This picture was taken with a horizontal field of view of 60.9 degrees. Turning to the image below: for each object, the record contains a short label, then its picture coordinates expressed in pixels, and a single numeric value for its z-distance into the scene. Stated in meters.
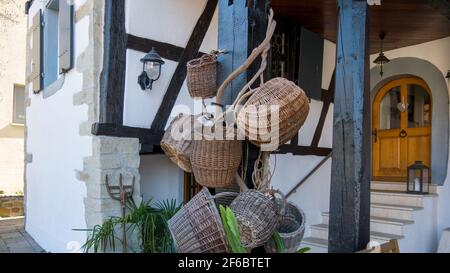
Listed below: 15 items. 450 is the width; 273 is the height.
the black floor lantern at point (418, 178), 4.52
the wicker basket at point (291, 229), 1.61
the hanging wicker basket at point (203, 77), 1.84
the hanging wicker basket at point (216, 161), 1.59
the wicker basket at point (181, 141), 1.70
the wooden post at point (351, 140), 1.63
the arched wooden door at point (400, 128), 5.03
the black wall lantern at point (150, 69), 3.21
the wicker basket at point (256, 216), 1.42
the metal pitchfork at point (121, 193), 3.19
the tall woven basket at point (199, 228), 1.38
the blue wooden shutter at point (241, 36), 1.72
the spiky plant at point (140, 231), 3.06
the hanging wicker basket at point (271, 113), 1.40
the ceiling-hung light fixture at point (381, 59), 4.86
